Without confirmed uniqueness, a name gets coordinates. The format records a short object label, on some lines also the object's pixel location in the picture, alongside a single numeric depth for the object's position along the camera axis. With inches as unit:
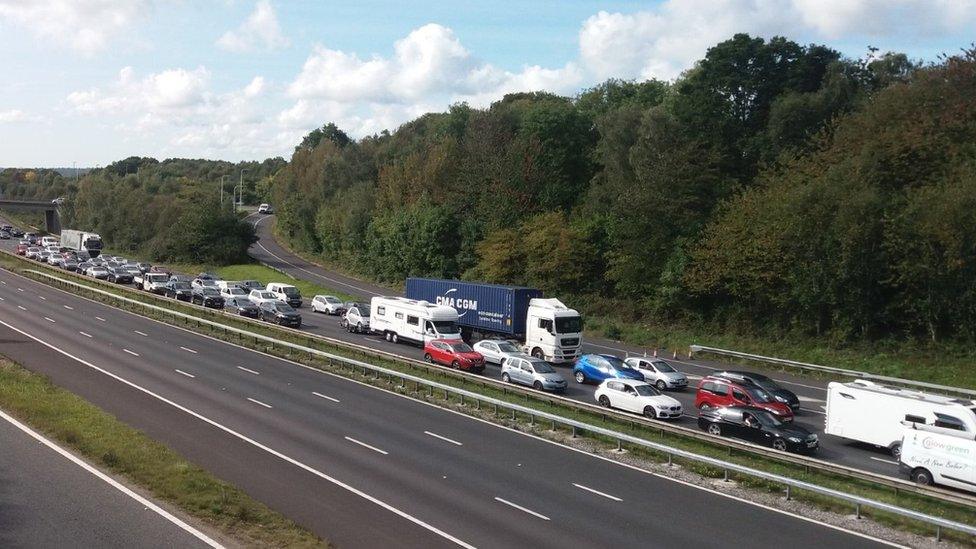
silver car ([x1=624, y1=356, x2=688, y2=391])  1376.7
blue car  1346.0
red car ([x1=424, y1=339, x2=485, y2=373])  1403.8
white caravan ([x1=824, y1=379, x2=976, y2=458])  981.2
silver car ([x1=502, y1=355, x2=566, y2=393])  1273.4
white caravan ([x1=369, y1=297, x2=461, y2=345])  1656.0
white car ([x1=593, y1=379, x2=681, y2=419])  1125.1
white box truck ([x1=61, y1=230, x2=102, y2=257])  3732.8
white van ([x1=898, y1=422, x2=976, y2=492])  808.9
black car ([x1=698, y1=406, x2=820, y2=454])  968.3
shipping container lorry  1569.9
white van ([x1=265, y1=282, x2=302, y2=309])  2321.6
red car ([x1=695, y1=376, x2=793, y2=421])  1168.8
